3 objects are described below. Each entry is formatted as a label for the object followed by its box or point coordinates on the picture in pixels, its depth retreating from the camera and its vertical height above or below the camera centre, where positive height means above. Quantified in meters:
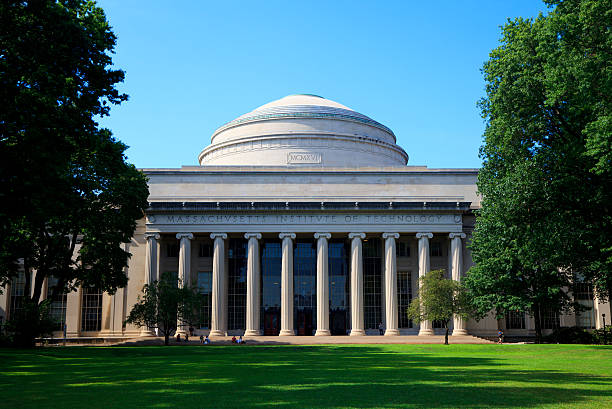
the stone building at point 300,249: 60.88 +5.04
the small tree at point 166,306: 49.06 -0.76
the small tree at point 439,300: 49.88 -0.29
